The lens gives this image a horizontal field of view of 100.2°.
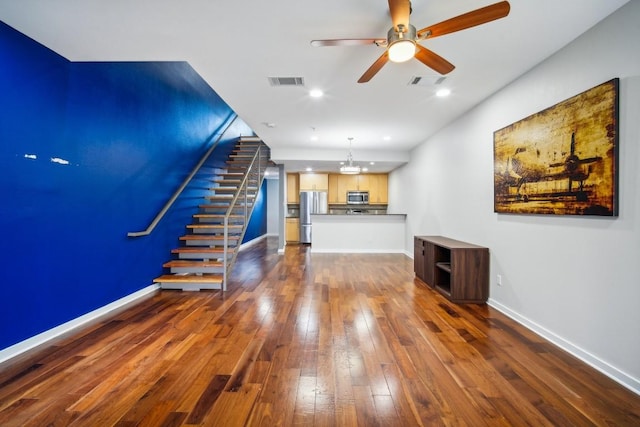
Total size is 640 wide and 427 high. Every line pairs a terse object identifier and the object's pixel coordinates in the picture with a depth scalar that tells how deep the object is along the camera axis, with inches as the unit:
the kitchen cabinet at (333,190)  352.5
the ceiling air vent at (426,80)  112.4
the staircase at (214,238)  153.7
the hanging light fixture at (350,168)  235.9
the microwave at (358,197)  346.9
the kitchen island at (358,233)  281.4
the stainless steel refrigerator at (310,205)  348.2
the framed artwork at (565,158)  75.5
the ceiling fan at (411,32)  62.4
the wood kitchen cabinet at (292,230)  364.2
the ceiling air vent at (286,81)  115.0
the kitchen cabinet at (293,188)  366.6
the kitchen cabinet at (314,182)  350.0
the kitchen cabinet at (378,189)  348.8
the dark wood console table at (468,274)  131.0
